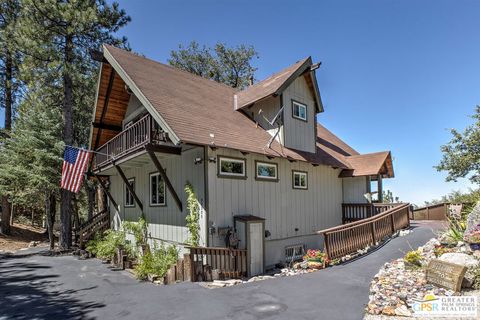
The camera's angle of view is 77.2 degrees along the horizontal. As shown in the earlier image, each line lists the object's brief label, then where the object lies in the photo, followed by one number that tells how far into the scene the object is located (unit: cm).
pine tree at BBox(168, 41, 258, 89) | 3023
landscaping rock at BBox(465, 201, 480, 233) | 740
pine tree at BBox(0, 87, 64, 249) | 1627
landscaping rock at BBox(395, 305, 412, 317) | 518
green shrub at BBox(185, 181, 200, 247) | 952
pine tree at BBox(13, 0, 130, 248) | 1530
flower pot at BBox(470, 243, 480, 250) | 692
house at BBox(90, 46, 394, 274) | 977
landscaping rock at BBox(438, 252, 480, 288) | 597
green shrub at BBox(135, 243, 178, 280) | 952
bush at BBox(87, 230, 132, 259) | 1319
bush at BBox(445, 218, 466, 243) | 819
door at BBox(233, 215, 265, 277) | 977
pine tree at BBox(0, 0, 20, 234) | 1927
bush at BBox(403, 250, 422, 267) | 774
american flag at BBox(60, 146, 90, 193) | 1148
